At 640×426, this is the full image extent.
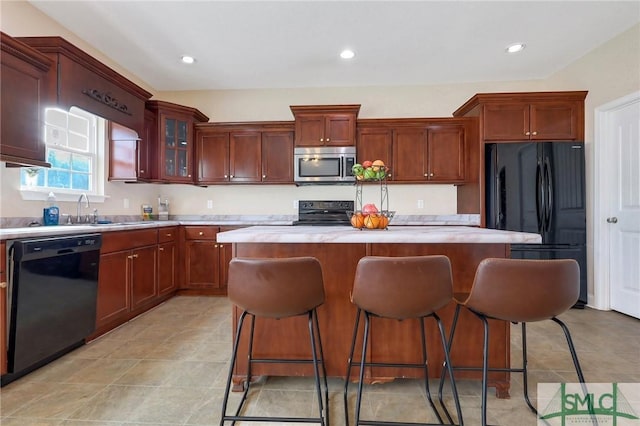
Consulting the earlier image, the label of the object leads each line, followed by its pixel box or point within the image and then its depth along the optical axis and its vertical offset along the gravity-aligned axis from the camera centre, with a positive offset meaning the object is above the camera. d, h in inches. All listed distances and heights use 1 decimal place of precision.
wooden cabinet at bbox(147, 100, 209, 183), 145.8 +35.3
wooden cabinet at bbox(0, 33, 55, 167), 74.3 +28.7
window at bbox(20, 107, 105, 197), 103.9 +21.9
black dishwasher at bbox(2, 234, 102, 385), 69.6 -21.1
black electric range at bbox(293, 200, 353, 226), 164.4 +1.4
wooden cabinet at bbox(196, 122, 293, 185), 157.6 +31.4
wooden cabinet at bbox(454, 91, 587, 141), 133.6 +43.0
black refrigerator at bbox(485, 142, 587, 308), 127.7 +6.2
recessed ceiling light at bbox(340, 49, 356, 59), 128.7 +67.9
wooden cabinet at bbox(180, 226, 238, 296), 147.7 -21.4
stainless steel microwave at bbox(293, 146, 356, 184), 150.9 +24.5
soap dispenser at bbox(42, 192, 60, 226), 99.1 -0.2
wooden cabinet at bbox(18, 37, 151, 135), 90.2 +43.2
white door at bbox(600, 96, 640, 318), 114.6 +3.2
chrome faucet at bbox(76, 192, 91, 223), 114.2 +2.8
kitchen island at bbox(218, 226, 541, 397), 67.2 -25.4
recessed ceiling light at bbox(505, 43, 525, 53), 125.3 +68.6
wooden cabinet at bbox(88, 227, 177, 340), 99.3 -22.5
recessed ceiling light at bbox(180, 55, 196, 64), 133.5 +67.8
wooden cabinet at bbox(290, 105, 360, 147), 150.6 +43.2
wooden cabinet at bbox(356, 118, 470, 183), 151.7 +33.1
